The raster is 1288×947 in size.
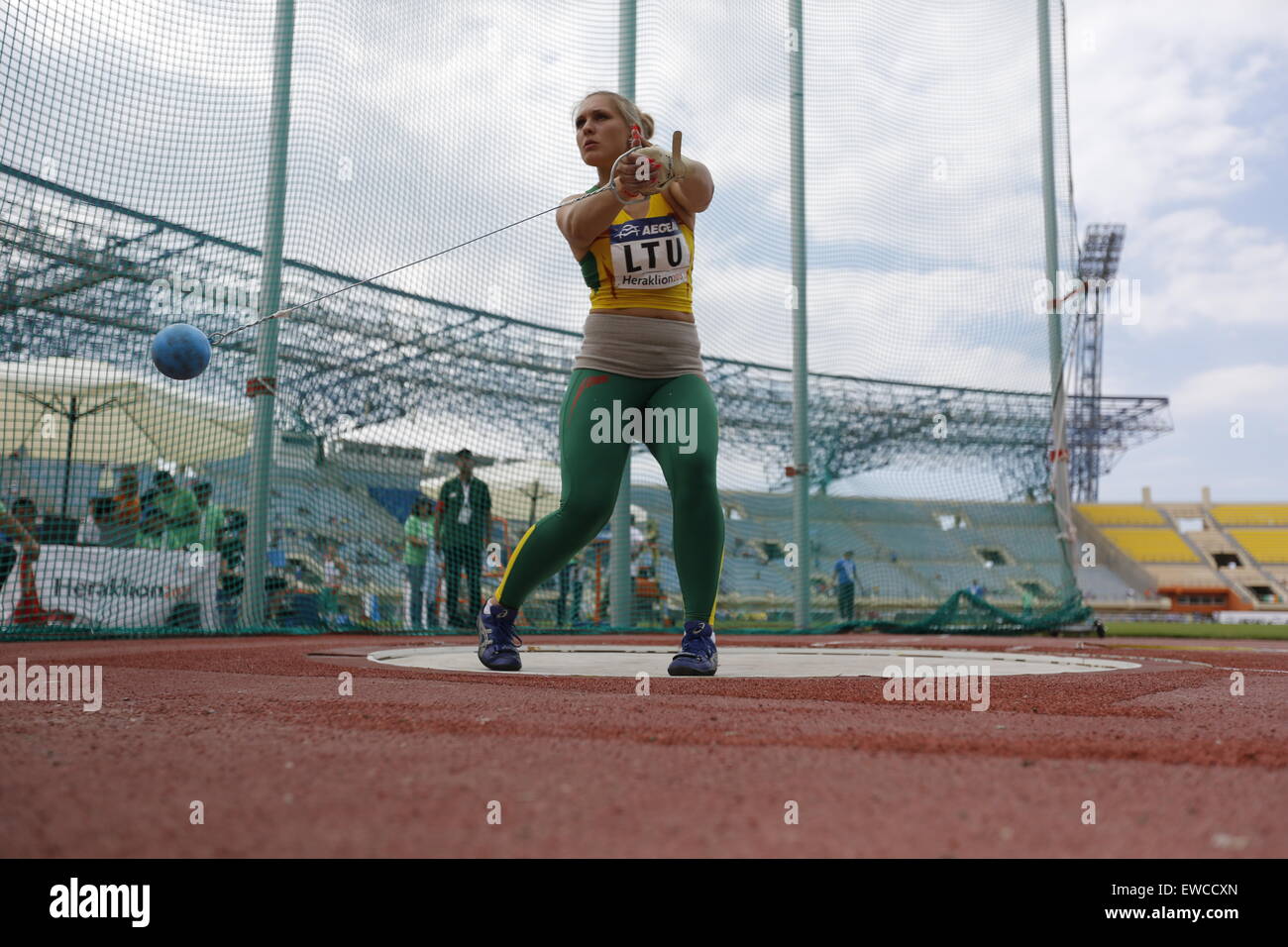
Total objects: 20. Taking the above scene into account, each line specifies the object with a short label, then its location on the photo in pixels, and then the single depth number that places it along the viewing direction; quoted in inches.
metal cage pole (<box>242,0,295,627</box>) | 268.8
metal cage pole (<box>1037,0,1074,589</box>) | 402.0
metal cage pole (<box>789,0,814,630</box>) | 378.3
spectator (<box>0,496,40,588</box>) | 237.8
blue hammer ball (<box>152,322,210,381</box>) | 123.6
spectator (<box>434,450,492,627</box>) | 322.7
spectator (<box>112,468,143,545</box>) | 258.4
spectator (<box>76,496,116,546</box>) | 253.4
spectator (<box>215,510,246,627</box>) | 272.7
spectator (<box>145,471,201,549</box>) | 266.8
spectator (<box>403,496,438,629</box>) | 316.2
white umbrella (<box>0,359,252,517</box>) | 235.5
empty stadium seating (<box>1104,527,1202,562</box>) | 1315.2
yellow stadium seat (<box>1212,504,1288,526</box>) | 1471.5
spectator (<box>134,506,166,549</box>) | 261.7
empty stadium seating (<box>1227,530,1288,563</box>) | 1359.5
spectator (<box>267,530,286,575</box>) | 278.7
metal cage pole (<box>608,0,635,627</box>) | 336.2
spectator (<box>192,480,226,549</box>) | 271.9
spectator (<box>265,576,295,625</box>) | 276.3
